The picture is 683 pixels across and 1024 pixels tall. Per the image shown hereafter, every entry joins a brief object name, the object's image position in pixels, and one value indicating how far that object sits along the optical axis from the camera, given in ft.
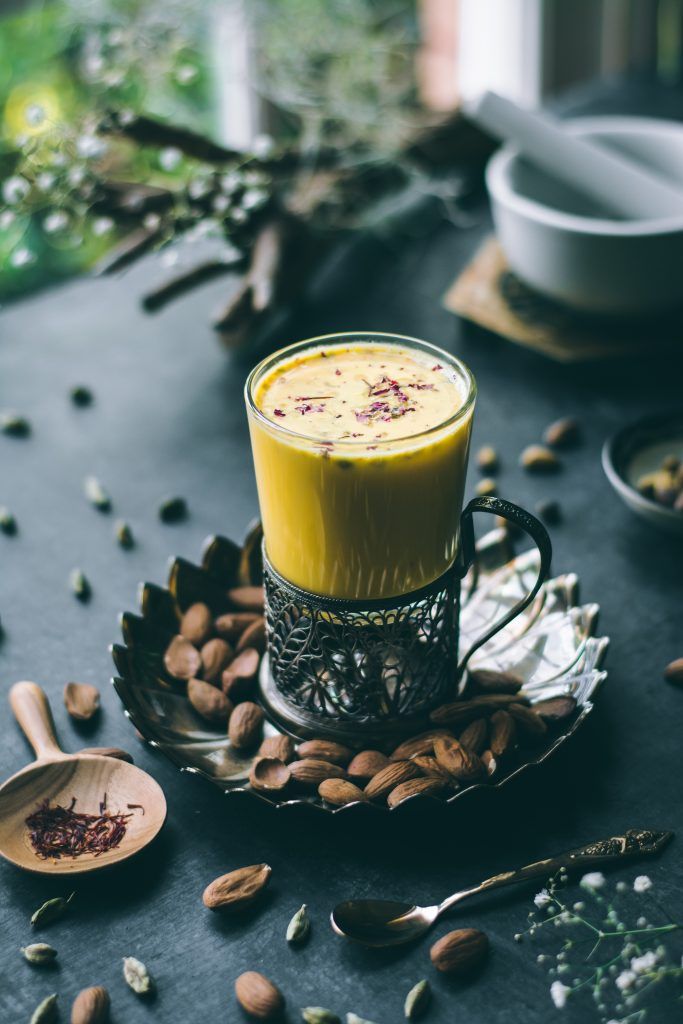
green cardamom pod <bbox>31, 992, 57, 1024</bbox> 2.50
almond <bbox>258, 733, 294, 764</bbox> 3.10
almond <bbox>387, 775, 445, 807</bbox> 2.89
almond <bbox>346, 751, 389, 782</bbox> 3.02
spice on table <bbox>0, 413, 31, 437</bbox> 4.98
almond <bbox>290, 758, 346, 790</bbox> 3.00
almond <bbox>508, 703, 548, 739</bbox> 3.13
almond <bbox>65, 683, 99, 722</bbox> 3.36
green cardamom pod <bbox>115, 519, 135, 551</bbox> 4.25
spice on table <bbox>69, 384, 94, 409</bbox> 5.23
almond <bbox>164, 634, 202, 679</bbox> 3.38
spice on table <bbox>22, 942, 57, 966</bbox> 2.64
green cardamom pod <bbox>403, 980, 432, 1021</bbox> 2.52
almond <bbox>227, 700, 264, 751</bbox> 3.16
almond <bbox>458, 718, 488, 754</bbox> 3.10
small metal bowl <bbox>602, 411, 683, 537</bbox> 4.23
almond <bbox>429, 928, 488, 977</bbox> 2.59
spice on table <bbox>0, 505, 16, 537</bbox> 4.36
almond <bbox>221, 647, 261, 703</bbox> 3.34
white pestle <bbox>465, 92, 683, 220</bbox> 5.08
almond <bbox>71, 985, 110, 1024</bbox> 2.49
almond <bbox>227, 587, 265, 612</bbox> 3.71
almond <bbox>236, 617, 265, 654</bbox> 3.53
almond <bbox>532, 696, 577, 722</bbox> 3.16
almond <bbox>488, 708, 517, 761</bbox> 3.07
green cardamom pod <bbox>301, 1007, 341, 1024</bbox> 2.49
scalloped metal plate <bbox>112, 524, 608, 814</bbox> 3.10
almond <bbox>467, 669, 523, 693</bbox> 3.33
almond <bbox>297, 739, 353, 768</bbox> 3.09
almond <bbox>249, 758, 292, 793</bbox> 2.95
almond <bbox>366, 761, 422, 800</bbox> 2.95
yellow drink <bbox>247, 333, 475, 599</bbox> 2.84
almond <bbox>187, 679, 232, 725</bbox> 3.26
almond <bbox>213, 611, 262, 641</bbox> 3.56
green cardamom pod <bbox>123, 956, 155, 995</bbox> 2.57
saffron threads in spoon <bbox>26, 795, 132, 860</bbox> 2.88
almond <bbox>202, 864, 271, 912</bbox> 2.76
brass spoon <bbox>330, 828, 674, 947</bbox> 2.68
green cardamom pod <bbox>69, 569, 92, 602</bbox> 3.98
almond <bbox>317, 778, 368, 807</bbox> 2.91
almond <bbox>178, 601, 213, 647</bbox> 3.52
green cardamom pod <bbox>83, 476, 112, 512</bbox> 4.48
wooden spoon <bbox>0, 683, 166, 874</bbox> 2.91
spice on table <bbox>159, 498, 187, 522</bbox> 4.40
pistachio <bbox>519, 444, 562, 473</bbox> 4.61
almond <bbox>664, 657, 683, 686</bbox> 3.50
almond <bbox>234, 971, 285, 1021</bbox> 2.51
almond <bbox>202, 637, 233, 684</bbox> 3.40
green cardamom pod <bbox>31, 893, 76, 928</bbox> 2.74
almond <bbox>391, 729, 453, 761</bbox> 3.07
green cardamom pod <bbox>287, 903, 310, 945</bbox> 2.70
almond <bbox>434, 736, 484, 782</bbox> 2.98
